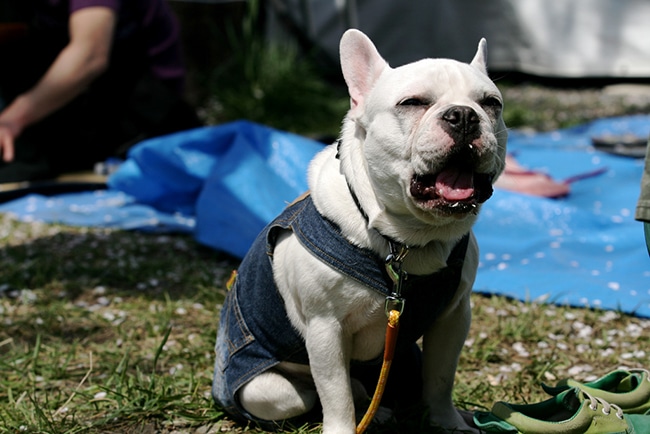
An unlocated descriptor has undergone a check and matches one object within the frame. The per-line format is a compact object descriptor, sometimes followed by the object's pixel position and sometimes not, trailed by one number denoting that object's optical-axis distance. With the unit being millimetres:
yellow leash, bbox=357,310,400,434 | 2680
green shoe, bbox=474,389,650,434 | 2687
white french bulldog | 2651
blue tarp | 3381
